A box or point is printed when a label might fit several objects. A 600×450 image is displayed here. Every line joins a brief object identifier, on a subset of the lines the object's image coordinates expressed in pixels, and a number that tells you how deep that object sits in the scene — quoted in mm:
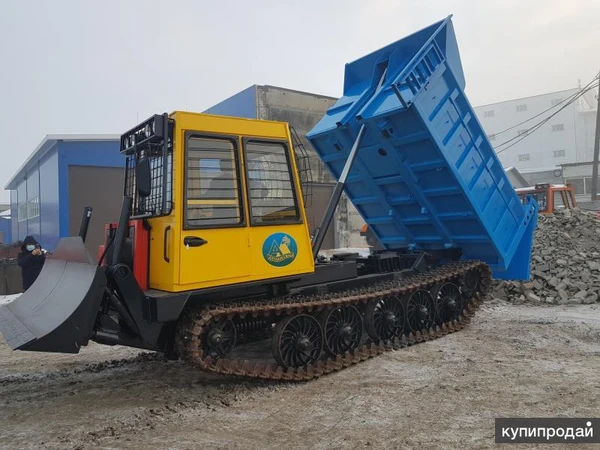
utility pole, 21766
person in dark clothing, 9062
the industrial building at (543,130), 47469
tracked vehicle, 4516
